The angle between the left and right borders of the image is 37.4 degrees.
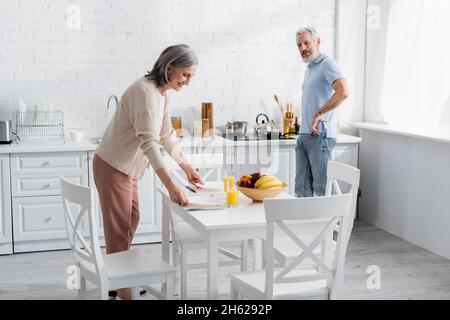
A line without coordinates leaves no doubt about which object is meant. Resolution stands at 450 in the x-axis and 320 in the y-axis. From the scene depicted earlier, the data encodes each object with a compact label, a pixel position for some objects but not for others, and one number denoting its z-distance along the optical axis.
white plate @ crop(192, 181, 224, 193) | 3.51
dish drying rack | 5.04
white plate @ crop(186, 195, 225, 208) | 3.12
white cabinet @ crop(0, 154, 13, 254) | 4.61
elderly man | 4.42
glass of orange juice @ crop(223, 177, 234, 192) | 3.36
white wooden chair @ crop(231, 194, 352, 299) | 2.63
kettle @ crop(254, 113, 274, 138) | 5.36
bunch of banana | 3.25
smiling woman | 3.18
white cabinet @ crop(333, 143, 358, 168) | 5.36
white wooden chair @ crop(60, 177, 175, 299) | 2.91
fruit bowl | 3.24
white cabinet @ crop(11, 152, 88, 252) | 4.66
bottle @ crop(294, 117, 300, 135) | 5.37
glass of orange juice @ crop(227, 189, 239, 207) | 3.19
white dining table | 2.82
